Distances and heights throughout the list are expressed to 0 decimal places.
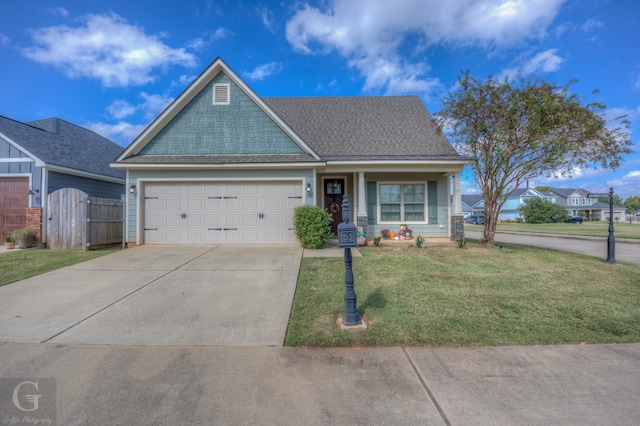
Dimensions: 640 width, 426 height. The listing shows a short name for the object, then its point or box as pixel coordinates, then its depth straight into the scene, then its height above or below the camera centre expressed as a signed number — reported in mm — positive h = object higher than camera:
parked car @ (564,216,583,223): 46969 -1089
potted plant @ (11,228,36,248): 9656 -793
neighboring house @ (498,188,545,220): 59531 +2249
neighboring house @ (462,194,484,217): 63356 +2034
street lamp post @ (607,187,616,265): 8185 -977
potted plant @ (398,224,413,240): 11211 -765
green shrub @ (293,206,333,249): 9141 -403
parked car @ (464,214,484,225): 49834 -1171
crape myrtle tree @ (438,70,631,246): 8562 +2467
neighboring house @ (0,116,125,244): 10305 +1527
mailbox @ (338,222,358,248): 3964 -311
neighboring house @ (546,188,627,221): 62416 +2066
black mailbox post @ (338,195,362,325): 3904 -796
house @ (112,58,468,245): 9938 +1612
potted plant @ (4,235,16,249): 9766 -971
